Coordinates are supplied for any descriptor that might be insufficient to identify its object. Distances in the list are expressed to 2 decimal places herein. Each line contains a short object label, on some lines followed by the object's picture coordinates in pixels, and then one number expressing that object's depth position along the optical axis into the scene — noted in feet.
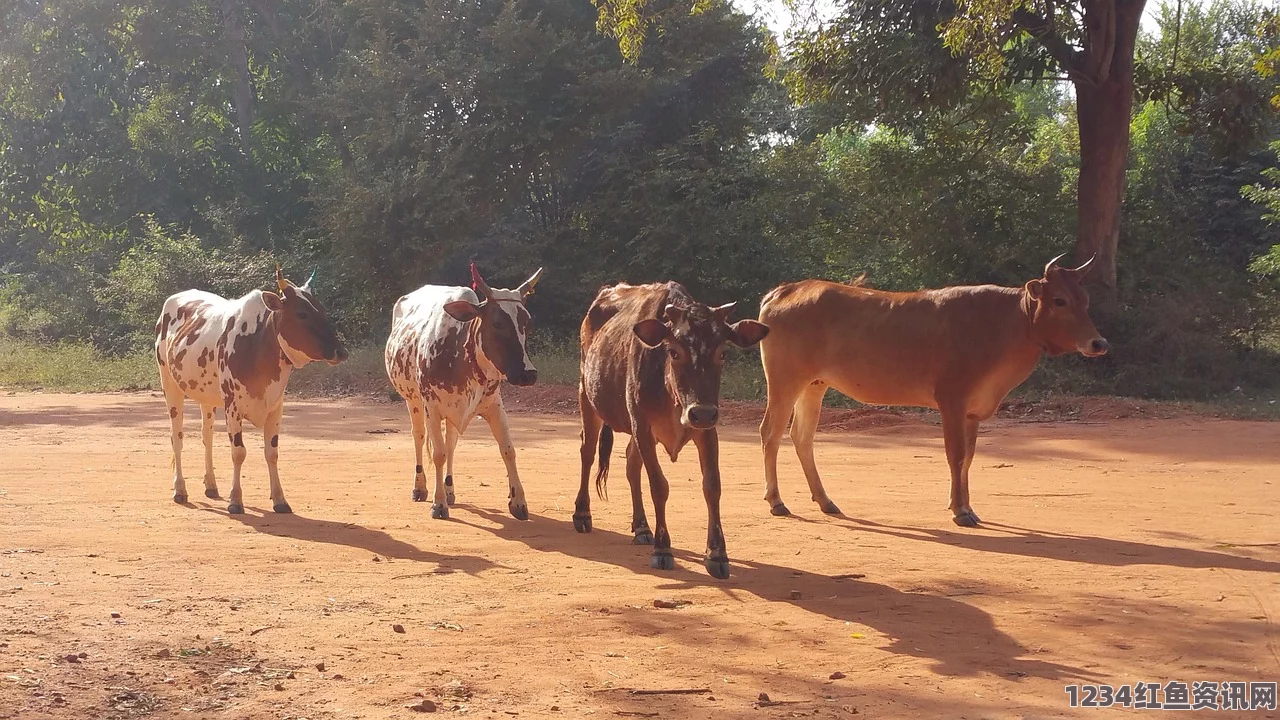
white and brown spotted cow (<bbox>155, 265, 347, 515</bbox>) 32.12
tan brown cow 30.58
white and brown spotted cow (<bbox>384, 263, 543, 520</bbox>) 29.91
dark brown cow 23.08
